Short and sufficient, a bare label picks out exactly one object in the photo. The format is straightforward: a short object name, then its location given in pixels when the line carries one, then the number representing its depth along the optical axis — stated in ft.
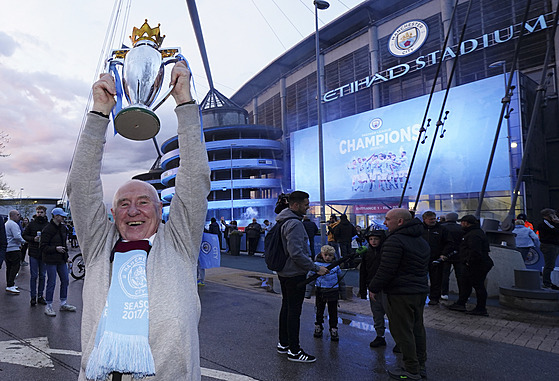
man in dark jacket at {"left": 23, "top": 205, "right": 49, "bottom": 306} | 23.58
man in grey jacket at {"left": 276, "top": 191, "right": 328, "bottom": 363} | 14.19
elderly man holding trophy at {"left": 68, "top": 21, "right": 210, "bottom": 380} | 5.10
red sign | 91.73
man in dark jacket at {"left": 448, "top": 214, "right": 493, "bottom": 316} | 21.61
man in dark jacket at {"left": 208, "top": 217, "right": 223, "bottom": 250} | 43.61
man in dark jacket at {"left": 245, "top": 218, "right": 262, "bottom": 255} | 57.77
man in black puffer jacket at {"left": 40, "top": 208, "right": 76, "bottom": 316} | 21.85
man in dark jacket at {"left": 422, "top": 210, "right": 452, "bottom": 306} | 24.32
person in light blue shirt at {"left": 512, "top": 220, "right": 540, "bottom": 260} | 32.24
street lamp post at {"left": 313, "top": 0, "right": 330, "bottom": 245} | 51.31
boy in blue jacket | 16.79
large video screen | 69.36
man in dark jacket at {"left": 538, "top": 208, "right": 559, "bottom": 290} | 27.68
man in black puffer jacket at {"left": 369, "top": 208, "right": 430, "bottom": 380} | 12.50
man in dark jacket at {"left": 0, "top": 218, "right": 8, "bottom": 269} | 23.82
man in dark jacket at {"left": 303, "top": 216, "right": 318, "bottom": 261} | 40.19
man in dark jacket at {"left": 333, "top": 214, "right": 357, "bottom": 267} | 42.09
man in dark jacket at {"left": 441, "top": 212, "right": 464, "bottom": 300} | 24.12
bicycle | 35.35
